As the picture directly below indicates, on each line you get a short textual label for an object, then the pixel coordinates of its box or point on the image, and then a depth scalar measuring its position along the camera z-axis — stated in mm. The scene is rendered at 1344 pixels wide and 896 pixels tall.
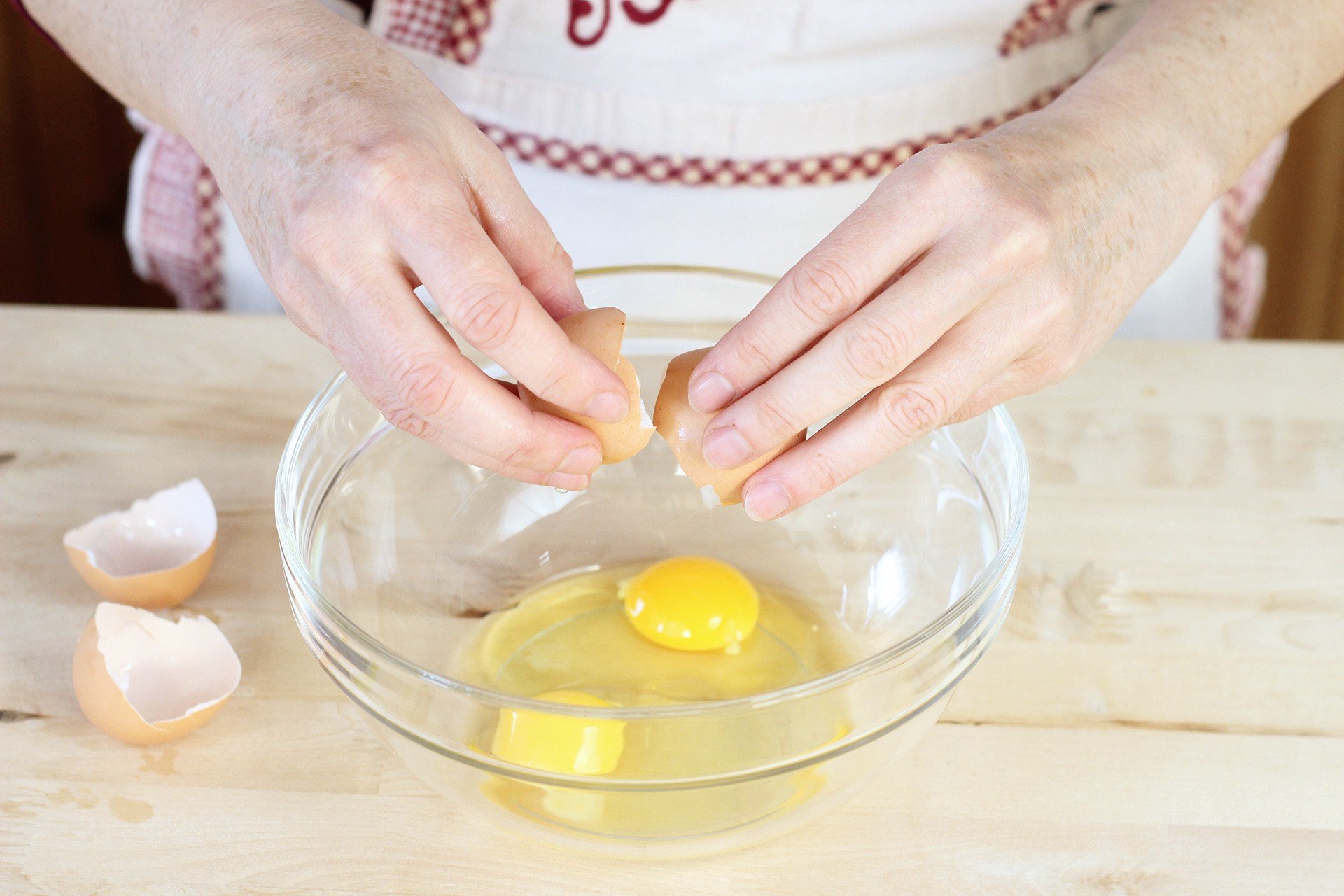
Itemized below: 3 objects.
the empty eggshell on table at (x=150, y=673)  812
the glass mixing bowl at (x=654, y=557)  666
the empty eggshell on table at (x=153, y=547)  931
